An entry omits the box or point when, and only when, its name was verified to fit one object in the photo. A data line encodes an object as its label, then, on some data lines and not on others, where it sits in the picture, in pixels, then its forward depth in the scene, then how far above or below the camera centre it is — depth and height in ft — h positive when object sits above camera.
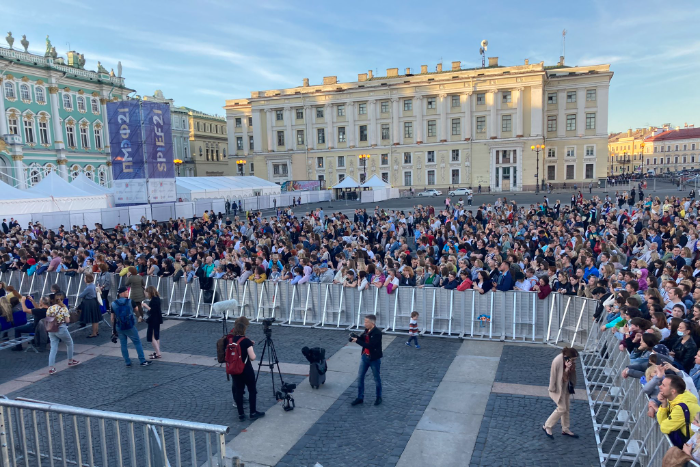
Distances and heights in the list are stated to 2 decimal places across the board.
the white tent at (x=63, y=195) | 110.63 -0.02
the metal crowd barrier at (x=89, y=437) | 14.66 -8.06
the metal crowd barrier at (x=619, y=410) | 17.75 -10.49
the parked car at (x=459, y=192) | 205.83 -4.35
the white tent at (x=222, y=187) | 142.82 +0.65
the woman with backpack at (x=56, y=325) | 31.30 -8.39
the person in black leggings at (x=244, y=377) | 23.17 -9.10
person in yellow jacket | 15.44 -7.42
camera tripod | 24.79 -10.70
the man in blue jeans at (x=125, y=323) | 30.66 -8.30
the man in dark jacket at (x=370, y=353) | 24.91 -8.65
